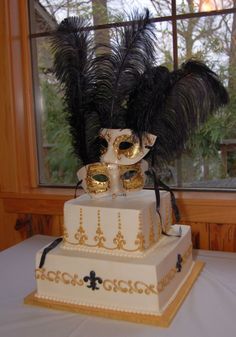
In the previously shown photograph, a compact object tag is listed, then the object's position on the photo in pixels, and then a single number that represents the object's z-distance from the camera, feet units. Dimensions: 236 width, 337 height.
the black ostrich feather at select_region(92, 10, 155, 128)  2.94
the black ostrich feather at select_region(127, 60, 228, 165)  2.89
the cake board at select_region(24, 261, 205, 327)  2.47
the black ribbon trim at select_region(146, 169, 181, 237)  2.89
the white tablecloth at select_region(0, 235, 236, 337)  2.38
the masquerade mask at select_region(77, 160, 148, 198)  2.93
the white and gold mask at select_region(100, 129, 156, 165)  2.89
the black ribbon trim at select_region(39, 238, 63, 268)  2.80
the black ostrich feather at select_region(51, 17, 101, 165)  3.02
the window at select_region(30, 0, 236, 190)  4.35
